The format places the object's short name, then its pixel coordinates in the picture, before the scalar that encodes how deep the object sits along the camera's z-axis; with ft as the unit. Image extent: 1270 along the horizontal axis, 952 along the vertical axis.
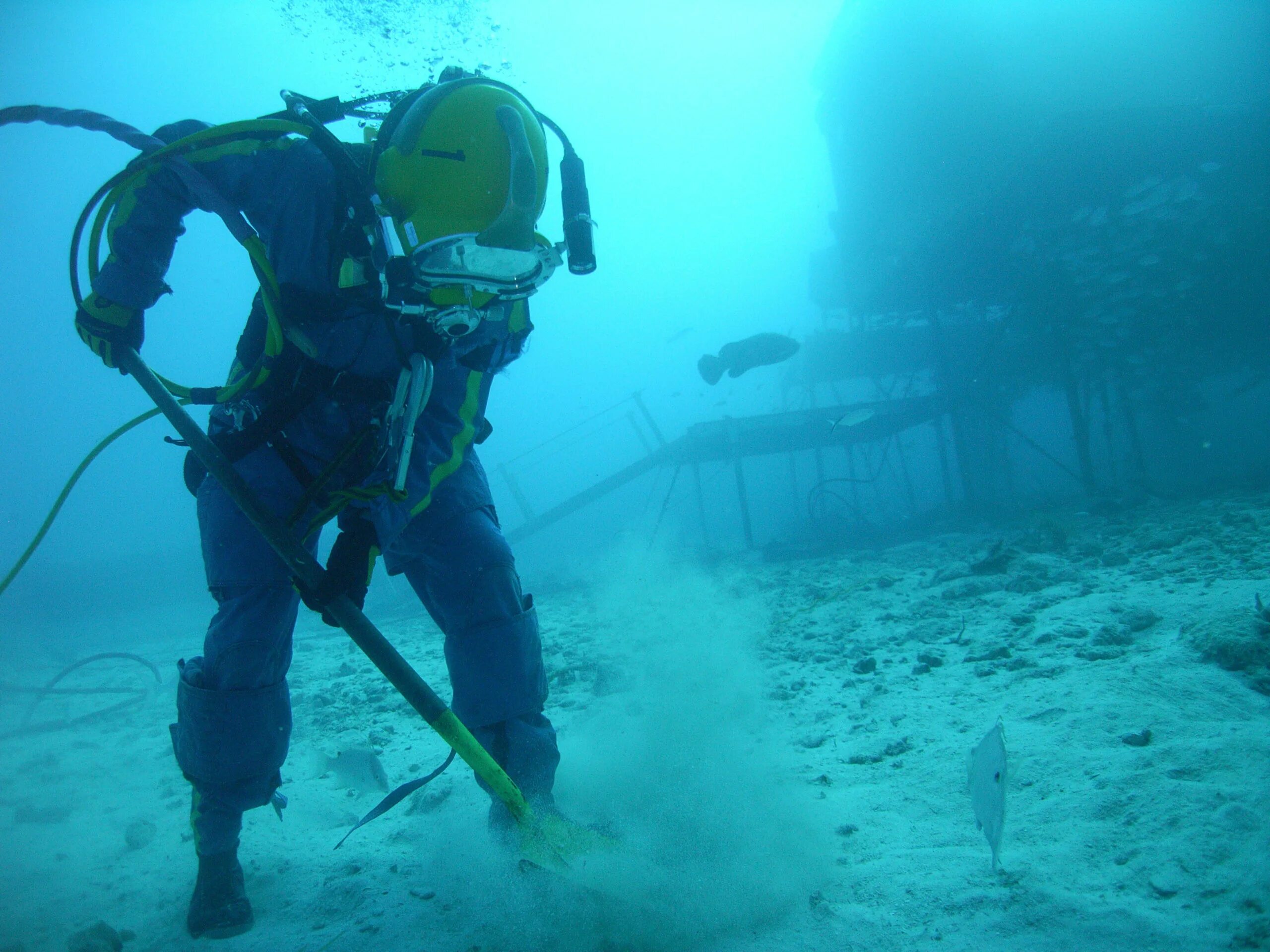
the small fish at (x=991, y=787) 4.02
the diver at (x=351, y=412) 5.36
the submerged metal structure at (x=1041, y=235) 32.45
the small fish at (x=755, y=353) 41.68
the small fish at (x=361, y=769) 8.46
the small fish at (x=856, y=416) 28.45
